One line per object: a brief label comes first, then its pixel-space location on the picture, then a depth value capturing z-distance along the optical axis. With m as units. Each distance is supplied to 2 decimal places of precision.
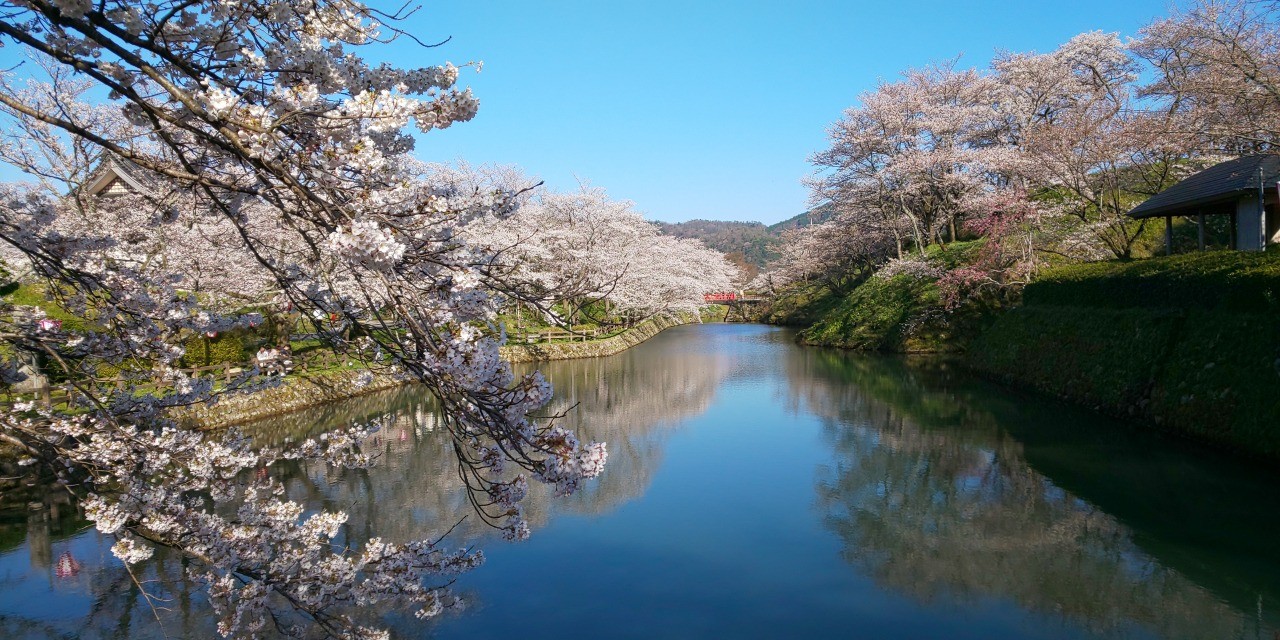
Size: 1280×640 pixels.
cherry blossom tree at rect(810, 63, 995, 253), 22.62
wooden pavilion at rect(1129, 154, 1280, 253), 10.27
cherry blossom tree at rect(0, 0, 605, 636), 2.15
